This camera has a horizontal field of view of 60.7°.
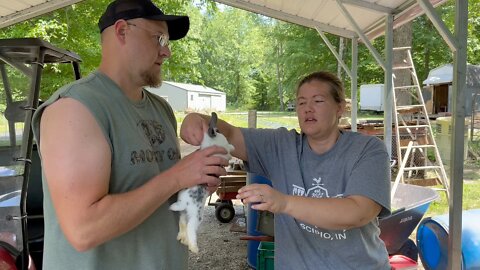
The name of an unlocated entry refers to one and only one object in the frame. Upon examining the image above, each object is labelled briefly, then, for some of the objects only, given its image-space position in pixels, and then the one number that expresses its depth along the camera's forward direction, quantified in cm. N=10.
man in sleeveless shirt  126
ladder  761
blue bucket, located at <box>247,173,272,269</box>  434
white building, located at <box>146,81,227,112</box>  4719
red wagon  654
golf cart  271
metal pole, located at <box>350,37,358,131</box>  677
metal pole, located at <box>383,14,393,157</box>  486
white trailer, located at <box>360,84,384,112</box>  2684
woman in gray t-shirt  171
